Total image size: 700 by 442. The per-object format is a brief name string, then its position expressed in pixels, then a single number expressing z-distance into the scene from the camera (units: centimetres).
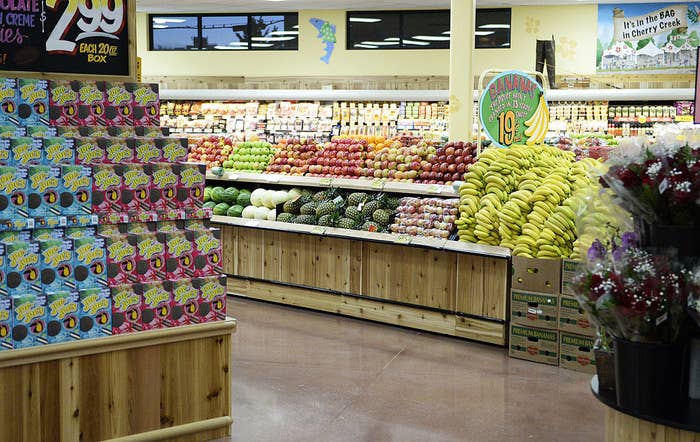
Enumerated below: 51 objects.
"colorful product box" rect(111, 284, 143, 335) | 407
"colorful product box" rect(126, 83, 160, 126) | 438
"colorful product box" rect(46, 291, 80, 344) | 388
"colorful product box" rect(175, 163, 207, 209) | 438
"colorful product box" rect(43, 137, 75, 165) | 399
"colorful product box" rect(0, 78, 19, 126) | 392
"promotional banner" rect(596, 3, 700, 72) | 1260
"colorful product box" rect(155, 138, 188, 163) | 437
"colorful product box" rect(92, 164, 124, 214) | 408
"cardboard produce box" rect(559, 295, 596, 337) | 568
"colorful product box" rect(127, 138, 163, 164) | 427
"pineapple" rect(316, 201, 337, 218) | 747
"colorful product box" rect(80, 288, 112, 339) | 397
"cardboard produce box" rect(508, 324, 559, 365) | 582
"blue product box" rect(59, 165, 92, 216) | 399
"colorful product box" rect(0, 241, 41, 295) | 378
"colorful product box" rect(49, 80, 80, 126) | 410
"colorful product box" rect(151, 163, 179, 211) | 429
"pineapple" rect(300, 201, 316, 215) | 761
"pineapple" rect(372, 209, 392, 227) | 712
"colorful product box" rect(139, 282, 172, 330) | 417
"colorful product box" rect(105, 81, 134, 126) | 429
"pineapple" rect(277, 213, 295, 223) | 764
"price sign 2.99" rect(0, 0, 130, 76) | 413
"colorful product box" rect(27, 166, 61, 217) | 389
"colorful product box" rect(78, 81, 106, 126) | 420
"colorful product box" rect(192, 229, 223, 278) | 435
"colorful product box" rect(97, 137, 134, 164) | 416
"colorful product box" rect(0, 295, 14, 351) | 375
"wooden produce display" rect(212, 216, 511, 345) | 630
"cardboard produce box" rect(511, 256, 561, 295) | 578
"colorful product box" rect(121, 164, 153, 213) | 419
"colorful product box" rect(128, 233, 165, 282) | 416
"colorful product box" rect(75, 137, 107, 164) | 408
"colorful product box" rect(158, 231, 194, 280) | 425
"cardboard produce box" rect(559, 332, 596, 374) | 567
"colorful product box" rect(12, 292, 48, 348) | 378
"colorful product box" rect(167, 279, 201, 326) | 426
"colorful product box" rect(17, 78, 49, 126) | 398
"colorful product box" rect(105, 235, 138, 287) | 407
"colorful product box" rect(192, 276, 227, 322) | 436
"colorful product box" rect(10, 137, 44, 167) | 389
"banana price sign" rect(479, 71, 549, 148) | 685
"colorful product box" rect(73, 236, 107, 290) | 398
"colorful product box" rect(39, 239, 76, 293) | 388
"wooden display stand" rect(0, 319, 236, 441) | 382
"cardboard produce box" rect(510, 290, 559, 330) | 580
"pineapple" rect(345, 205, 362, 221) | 728
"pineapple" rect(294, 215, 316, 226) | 750
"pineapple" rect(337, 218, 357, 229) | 721
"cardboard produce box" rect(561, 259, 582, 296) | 571
